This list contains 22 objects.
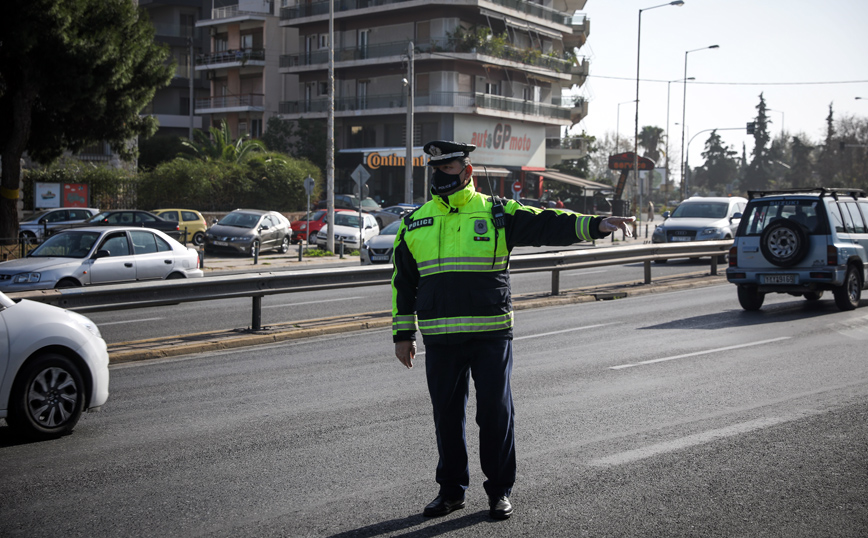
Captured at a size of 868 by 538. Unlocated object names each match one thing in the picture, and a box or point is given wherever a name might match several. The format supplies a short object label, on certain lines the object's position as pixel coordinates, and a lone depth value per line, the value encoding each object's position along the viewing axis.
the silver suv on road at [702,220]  25.11
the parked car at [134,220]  29.28
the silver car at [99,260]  14.11
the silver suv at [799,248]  13.47
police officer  4.51
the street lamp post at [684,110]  66.19
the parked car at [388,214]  42.97
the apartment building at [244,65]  68.00
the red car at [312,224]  35.59
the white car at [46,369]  6.20
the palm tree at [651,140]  115.38
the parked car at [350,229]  32.56
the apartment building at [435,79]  57.06
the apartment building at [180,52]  73.94
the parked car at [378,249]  22.91
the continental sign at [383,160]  55.97
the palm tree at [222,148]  46.53
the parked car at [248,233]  29.22
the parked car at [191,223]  32.75
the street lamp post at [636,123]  49.50
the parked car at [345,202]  46.00
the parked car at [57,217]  31.73
